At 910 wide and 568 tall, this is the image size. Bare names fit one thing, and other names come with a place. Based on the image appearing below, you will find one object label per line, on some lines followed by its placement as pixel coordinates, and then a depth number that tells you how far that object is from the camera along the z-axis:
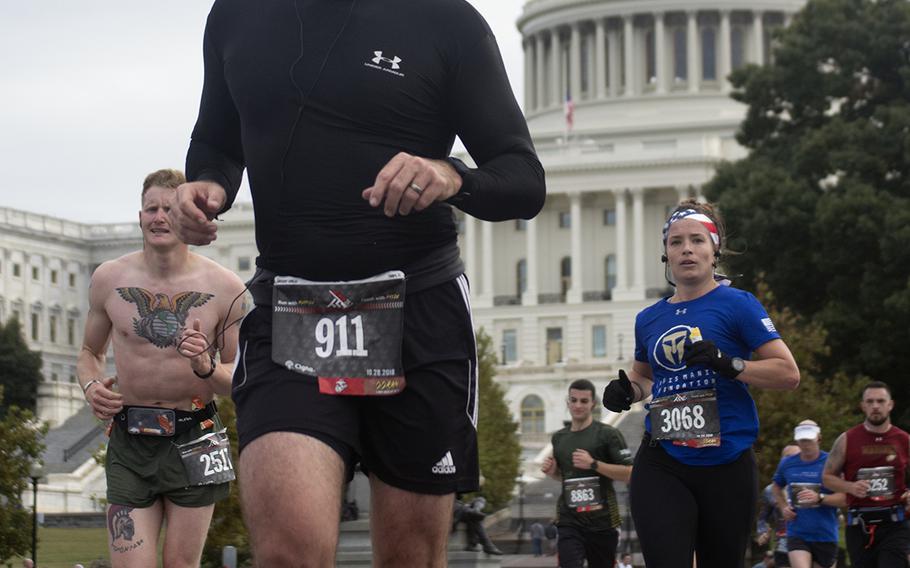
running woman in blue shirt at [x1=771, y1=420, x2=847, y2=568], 17.30
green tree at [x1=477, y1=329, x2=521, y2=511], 57.56
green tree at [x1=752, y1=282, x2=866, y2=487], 37.72
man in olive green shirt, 14.57
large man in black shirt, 5.99
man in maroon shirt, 14.38
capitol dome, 118.19
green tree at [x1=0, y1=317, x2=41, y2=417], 103.19
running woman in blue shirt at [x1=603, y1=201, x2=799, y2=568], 8.55
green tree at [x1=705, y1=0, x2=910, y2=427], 50.84
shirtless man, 8.84
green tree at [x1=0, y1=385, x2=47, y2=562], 28.31
